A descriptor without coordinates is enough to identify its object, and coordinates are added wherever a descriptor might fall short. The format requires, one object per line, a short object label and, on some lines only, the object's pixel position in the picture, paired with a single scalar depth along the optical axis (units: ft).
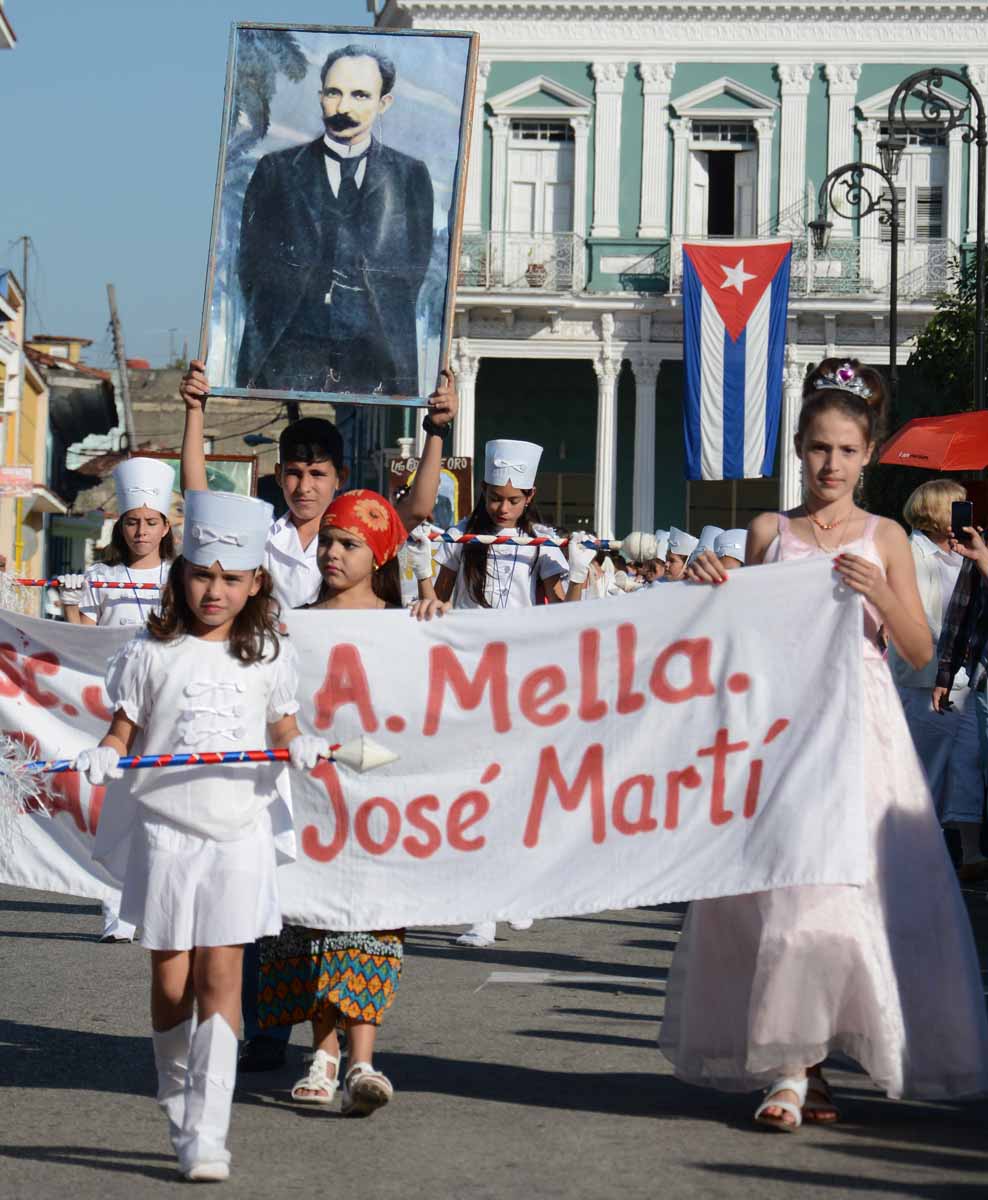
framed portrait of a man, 56.29
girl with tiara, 35.18
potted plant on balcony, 244.27
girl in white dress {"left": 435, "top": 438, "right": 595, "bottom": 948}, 56.61
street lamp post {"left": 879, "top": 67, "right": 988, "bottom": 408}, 126.82
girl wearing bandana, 37.02
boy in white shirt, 44.69
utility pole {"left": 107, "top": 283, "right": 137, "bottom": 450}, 379.66
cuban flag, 186.95
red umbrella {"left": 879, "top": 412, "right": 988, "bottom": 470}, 79.28
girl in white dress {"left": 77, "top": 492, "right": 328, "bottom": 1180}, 31.98
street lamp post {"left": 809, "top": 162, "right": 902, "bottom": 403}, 156.91
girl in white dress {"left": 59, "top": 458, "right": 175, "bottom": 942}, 55.66
